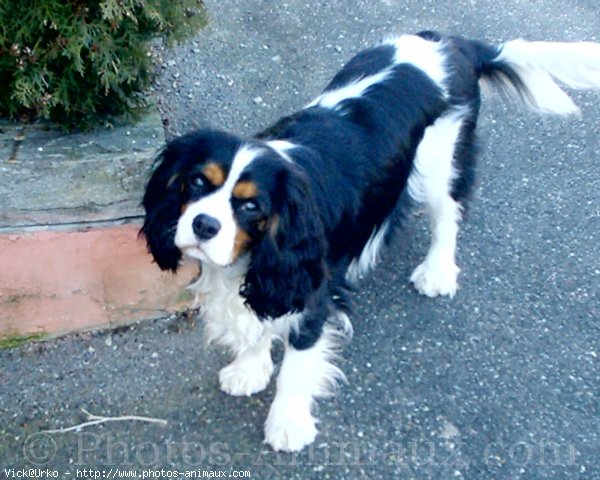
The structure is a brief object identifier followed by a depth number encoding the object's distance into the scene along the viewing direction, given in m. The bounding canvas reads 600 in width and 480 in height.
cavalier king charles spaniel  2.51
